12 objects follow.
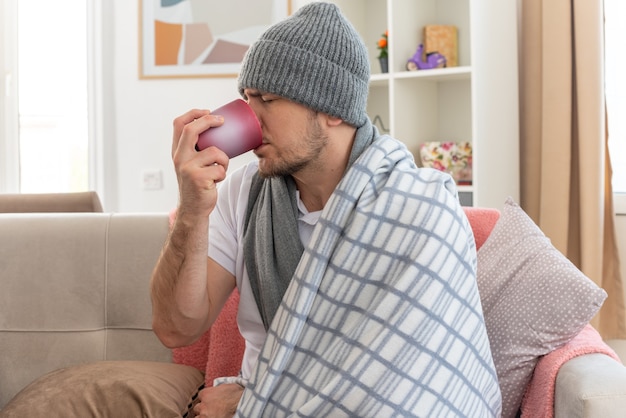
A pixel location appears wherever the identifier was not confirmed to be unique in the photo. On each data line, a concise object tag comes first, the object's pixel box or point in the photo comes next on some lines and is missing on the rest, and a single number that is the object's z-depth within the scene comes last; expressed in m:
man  1.42
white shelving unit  3.32
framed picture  4.14
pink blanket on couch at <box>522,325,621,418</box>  1.50
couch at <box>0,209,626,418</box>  2.08
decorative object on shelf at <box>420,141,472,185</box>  3.41
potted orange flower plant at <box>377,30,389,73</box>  3.58
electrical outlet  4.22
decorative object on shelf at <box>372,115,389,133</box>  3.87
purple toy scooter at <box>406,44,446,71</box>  3.48
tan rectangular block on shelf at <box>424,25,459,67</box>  3.53
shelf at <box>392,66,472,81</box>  3.33
